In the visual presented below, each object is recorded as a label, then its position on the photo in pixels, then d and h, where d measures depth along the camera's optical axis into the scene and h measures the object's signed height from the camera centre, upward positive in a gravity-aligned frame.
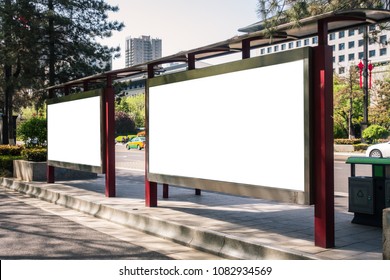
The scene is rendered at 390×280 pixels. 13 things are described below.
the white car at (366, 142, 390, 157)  24.12 -0.33
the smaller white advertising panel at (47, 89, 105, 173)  12.27 +0.47
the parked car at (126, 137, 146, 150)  49.10 +0.39
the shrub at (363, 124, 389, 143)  34.06 +0.83
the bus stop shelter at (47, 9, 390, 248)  6.23 +0.48
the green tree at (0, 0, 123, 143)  22.11 +5.20
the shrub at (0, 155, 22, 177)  18.34 -0.64
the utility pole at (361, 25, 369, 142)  32.09 +3.38
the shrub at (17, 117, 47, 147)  18.73 +0.68
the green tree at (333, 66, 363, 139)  46.75 +4.34
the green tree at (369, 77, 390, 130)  40.59 +3.09
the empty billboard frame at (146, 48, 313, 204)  6.45 +0.29
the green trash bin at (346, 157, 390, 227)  7.70 -0.84
